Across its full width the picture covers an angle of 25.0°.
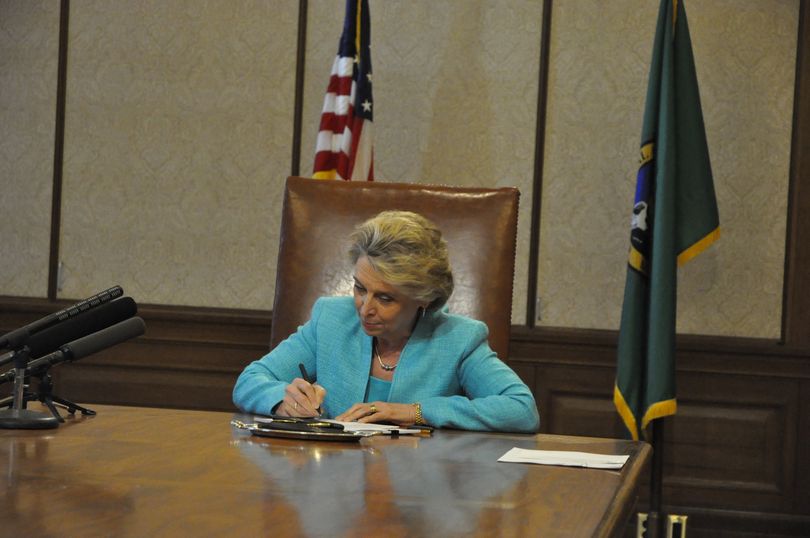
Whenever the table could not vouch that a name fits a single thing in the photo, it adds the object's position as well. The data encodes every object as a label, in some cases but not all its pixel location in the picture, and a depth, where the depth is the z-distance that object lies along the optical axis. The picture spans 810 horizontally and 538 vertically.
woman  4.41
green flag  7.00
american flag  7.41
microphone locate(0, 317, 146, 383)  3.47
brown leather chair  4.83
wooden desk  2.12
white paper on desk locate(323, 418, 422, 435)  3.68
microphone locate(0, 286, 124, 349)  3.35
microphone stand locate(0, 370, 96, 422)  3.56
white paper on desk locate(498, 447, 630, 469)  3.08
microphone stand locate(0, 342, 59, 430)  3.36
